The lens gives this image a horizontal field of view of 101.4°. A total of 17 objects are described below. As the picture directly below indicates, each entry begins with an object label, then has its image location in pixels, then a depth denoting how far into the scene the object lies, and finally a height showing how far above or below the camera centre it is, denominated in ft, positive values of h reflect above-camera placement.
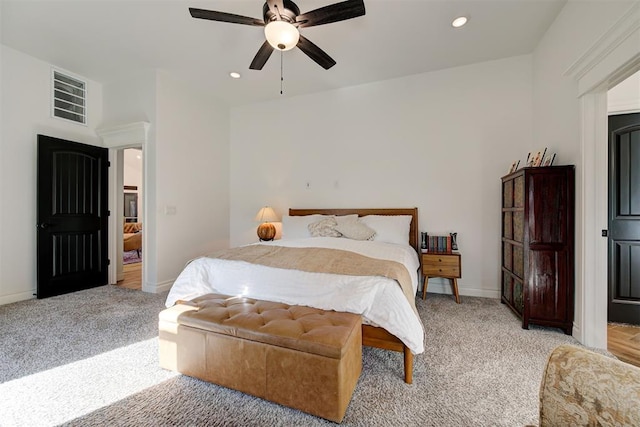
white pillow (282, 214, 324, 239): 12.12 -0.61
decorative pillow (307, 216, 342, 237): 11.49 -0.67
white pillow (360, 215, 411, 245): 10.97 -0.63
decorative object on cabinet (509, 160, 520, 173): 9.94 +1.85
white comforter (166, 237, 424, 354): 5.68 -1.91
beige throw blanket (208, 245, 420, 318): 6.36 -1.32
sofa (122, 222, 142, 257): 18.66 -2.09
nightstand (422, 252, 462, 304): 10.12 -2.05
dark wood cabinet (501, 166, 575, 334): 7.52 -0.93
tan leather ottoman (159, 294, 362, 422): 4.47 -2.59
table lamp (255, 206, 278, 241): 13.93 -0.65
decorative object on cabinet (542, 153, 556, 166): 8.30 +1.73
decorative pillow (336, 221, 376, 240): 11.00 -0.75
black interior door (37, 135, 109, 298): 10.98 -0.17
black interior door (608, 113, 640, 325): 8.18 -0.13
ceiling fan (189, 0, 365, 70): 6.21 +4.89
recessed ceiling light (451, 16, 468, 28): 8.41 +6.28
